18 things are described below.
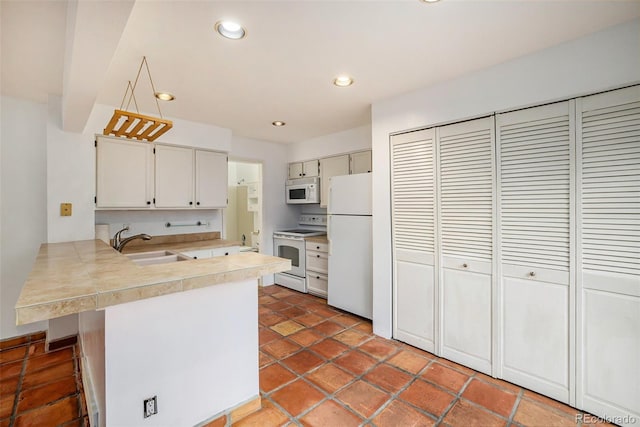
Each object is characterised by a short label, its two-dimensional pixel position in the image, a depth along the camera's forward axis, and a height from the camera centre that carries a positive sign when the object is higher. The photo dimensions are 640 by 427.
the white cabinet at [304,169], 4.50 +0.68
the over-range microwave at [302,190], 4.40 +0.33
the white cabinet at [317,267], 3.97 -0.79
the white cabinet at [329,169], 4.10 +0.61
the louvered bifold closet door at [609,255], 1.67 -0.27
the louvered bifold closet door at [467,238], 2.22 -0.22
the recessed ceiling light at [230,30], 1.66 +1.08
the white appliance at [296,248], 4.27 -0.57
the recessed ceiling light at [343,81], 2.37 +1.09
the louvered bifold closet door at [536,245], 1.89 -0.24
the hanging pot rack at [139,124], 1.71 +0.55
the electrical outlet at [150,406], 1.41 -0.96
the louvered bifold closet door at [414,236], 2.55 -0.23
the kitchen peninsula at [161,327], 1.23 -0.60
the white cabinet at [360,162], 3.84 +0.67
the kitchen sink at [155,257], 2.92 -0.47
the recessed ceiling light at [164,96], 2.66 +1.09
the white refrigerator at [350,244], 3.22 -0.39
